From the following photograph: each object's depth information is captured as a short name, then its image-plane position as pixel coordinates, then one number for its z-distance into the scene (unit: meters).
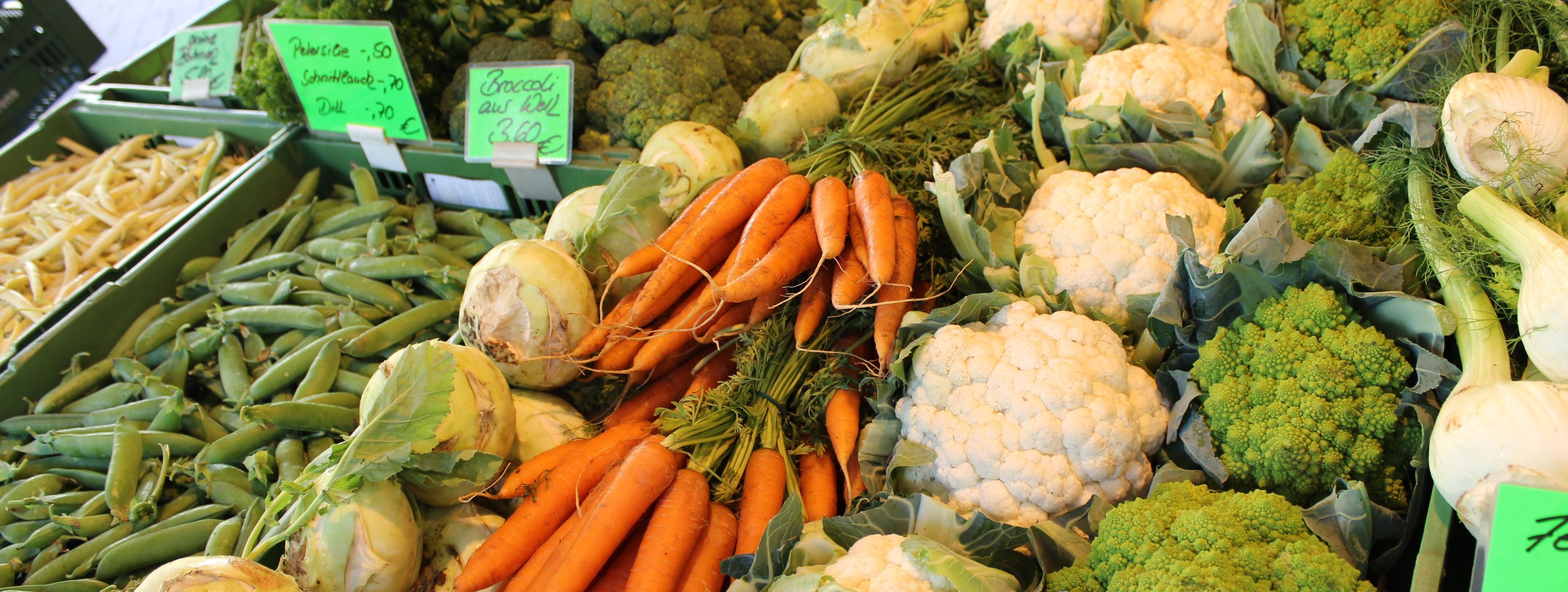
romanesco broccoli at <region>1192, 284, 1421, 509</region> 1.08
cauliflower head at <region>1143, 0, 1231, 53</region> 1.82
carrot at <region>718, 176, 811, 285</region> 1.49
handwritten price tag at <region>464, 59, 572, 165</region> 1.93
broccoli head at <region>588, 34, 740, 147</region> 1.99
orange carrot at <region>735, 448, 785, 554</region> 1.30
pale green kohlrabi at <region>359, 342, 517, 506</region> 1.29
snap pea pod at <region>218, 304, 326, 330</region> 1.89
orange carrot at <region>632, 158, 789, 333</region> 1.52
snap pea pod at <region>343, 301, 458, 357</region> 1.77
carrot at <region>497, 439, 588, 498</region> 1.39
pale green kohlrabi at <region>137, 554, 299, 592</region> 1.05
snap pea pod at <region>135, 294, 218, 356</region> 1.94
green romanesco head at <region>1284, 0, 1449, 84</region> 1.49
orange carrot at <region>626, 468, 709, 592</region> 1.24
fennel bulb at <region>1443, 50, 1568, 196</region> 1.09
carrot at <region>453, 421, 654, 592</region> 1.28
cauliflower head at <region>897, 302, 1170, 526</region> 1.23
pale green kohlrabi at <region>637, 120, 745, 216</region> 1.75
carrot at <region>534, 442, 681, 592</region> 1.26
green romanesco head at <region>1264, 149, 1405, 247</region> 1.26
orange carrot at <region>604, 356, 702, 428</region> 1.58
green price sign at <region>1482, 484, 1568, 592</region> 0.76
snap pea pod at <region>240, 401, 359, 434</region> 1.56
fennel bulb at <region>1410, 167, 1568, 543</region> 0.85
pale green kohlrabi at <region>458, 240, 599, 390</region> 1.48
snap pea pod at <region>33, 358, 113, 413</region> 1.81
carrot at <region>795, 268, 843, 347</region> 1.44
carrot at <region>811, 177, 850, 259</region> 1.44
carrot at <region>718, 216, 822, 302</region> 1.43
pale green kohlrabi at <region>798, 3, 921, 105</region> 2.01
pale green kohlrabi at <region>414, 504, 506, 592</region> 1.33
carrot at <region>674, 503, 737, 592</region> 1.27
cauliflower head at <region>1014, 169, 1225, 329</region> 1.40
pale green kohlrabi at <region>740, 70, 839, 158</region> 1.94
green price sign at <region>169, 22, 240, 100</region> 2.59
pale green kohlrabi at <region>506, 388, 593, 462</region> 1.53
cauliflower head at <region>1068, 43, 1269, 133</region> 1.63
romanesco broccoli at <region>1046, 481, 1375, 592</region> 0.90
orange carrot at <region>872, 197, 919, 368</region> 1.41
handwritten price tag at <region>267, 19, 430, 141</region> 2.07
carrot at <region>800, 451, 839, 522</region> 1.36
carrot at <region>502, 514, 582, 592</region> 1.28
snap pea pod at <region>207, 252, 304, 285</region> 2.11
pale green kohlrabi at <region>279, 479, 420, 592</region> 1.20
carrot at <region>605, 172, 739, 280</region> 1.55
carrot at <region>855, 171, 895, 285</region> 1.40
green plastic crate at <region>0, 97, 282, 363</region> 2.60
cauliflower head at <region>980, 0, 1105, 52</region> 1.90
